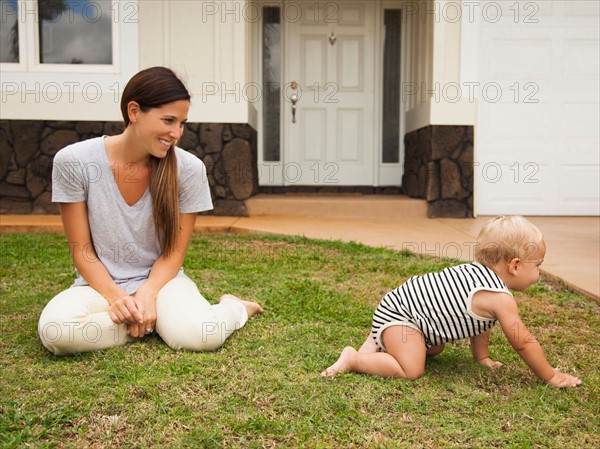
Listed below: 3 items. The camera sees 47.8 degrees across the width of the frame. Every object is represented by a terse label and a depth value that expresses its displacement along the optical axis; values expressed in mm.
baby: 2098
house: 6527
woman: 2402
